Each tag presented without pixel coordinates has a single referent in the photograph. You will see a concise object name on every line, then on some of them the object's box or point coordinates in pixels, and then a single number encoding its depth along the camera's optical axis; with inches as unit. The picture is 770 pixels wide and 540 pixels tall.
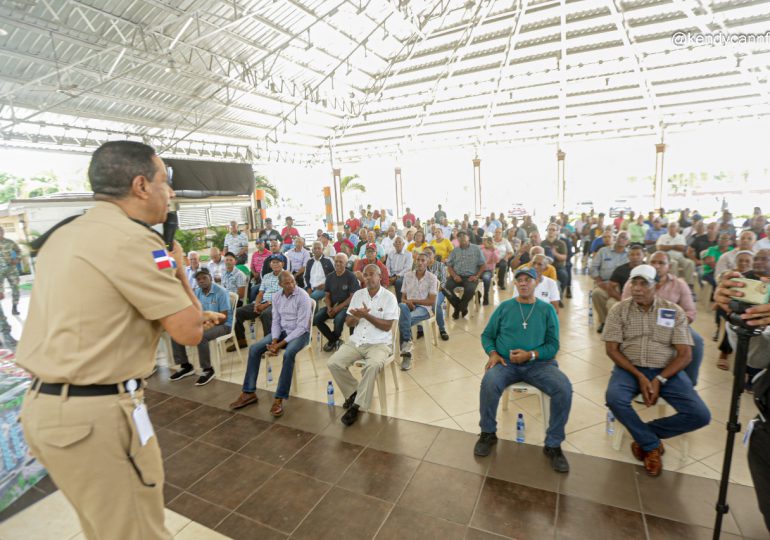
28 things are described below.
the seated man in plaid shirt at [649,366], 91.4
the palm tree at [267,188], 631.8
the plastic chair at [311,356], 144.7
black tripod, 57.1
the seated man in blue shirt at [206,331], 160.9
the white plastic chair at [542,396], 102.3
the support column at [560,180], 574.6
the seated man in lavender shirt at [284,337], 130.5
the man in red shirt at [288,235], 308.7
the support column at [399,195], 699.5
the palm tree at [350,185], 701.0
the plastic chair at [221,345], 164.2
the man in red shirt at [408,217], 433.5
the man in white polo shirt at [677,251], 209.0
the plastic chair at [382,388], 126.0
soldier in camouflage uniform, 192.5
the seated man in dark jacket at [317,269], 226.1
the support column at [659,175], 521.7
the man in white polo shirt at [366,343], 121.6
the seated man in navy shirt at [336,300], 183.6
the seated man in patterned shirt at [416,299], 169.6
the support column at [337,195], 660.1
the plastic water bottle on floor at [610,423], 104.0
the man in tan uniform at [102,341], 38.6
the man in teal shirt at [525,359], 97.2
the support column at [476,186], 645.3
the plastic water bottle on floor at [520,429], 104.4
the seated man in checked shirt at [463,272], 222.4
